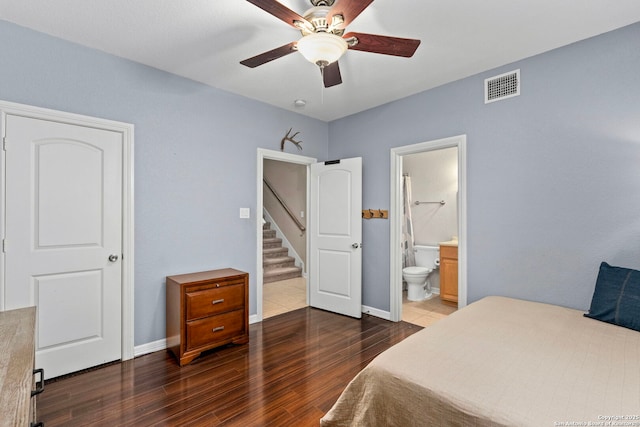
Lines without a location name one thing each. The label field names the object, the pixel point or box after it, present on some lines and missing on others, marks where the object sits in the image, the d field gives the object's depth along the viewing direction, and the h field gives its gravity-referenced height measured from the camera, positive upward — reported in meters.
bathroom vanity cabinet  4.13 -0.79
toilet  4.41 -0.81
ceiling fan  1.62 +1.05
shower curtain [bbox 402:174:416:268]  5.02 -0.22
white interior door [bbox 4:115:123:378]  2.24 -0.16
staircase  5.76 -0.90
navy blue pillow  1.87 -0.52
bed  1.14 -0.70
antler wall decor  3.90 +0.99
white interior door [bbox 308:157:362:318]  3.78 -0.27
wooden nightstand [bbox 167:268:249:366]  2.62 -0.87
